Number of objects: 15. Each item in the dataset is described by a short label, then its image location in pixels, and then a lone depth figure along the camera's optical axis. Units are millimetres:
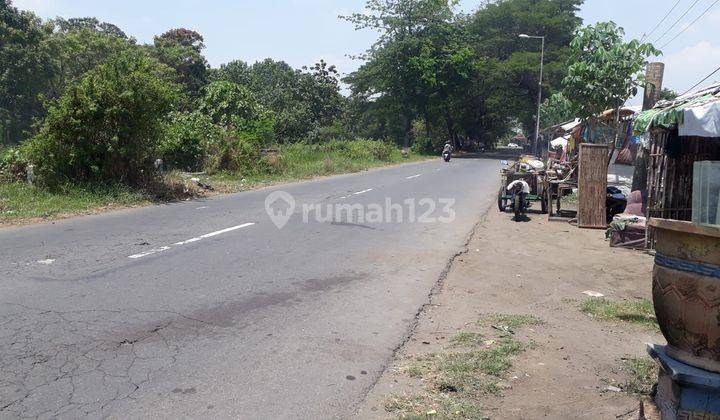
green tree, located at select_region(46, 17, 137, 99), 33094
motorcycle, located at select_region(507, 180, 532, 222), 13664
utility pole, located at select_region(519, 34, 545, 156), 41750
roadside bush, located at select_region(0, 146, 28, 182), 14555
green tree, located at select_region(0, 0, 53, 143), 30109
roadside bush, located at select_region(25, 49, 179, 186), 14172
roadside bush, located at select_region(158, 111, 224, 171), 21767
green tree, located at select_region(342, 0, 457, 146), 52947
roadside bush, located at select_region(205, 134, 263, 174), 22812
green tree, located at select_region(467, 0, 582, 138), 50156
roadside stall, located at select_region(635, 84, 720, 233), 8934
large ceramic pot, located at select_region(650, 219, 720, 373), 3117
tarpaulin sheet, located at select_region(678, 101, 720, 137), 7008
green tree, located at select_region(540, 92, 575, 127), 39719
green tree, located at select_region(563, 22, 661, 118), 12969
